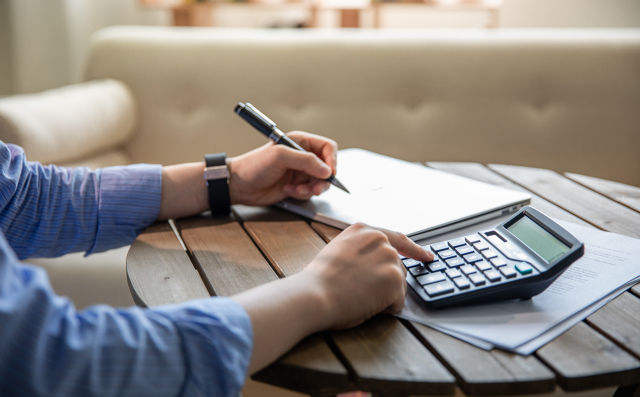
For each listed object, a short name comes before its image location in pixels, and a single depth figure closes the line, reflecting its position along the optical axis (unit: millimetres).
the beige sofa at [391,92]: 1805
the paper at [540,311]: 549
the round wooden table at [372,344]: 504
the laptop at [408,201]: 818
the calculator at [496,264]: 592
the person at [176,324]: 441
